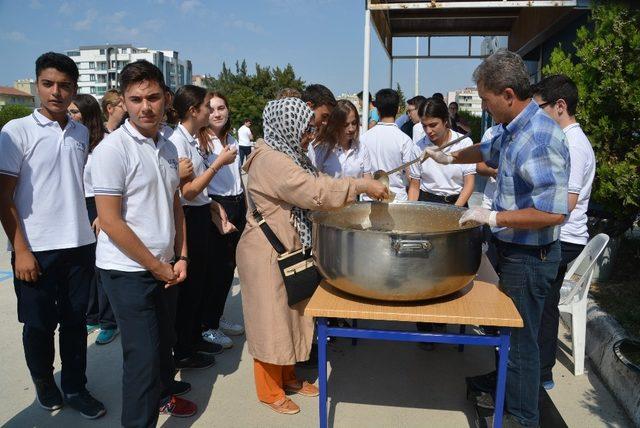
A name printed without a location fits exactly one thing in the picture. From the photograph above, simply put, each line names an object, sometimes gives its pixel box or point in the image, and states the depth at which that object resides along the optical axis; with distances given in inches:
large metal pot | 67.6
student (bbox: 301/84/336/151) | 140.6
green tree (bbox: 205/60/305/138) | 1270.9
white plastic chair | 117.6
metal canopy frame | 221.5
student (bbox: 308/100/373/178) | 142.5
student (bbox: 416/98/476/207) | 139.0
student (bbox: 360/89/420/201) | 151.9
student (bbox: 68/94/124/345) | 133.0
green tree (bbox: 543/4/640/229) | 142.4
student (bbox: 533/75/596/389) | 99.9
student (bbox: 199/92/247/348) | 127.0
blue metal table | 71.5
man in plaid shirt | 70.3
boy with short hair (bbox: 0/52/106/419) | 86.3
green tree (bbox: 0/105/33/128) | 1844.2
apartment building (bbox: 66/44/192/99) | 3469.5
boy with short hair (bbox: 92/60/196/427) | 74.7
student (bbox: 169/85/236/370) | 112.9
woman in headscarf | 83.6
